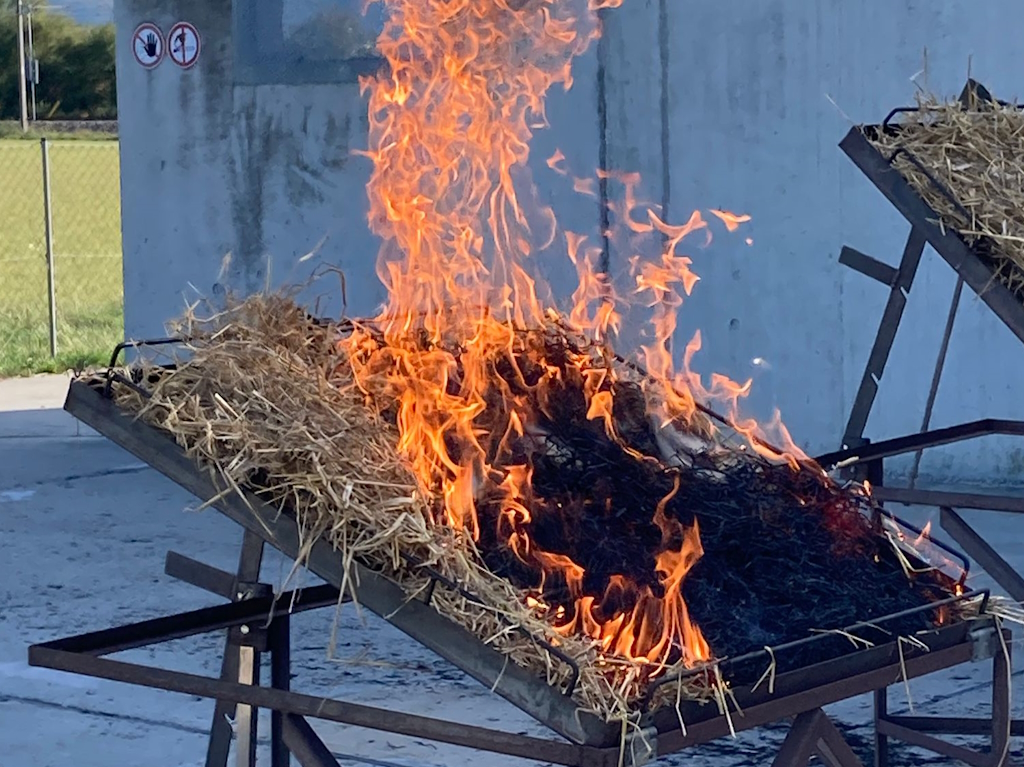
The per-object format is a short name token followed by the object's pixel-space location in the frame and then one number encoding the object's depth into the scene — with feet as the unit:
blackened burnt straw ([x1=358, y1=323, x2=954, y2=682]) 9.61
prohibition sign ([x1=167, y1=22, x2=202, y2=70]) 32.65
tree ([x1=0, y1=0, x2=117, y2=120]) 176.86
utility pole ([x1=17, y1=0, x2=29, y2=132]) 141.33
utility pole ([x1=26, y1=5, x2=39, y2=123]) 160.45
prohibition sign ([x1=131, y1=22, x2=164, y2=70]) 33.09
